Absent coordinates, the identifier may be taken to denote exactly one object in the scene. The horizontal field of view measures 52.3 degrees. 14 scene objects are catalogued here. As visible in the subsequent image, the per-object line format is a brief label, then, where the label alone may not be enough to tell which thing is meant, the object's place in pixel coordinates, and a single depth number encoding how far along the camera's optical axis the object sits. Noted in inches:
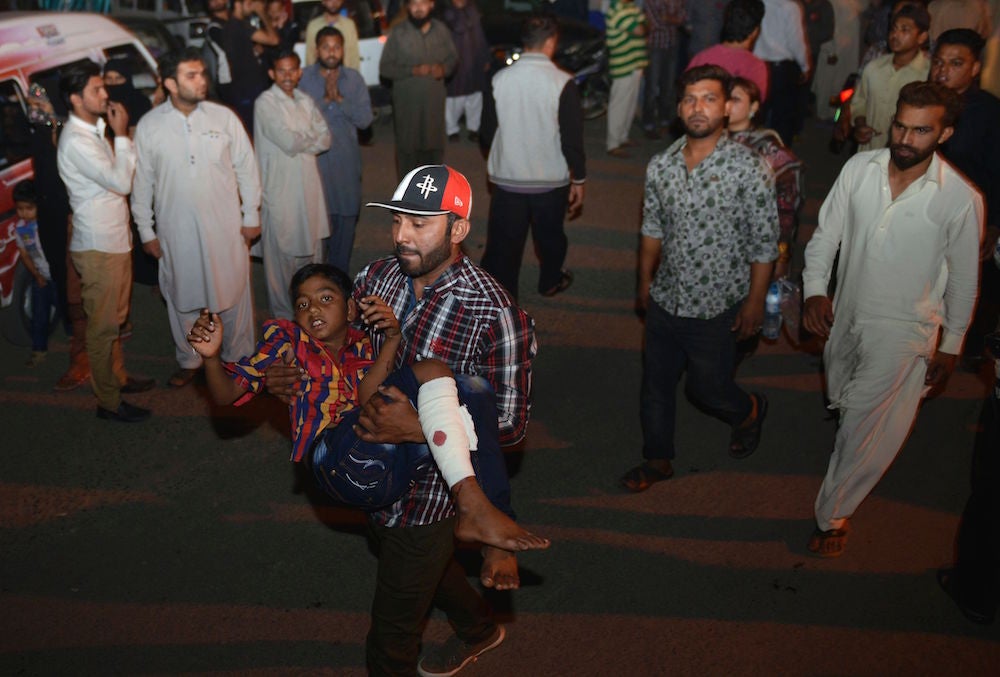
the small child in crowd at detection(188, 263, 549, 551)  128.1
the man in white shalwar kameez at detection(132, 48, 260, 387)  260.2
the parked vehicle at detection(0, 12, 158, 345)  305.4
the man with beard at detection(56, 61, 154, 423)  250.5
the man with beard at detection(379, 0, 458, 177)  406.9
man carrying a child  143.4
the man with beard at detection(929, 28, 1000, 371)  262.2
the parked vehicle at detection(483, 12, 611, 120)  591.5
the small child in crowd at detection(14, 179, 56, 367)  298.0
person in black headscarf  324.8
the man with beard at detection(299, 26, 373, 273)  323.9
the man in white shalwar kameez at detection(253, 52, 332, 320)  295.6
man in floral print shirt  210.5
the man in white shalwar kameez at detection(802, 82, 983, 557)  189.3
